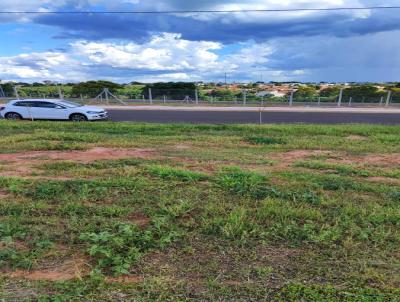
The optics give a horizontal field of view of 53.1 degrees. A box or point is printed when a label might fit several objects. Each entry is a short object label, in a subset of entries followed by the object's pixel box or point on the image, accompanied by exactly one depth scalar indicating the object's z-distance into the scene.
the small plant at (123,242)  3.46
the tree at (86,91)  41.09
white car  20.33
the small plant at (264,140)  11.61
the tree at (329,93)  40.56
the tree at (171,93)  40.69
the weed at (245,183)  5.56
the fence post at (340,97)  37.65
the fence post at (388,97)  37.51
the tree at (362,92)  38.50
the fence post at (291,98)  37.99
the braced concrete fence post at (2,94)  43.26
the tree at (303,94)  39.12
